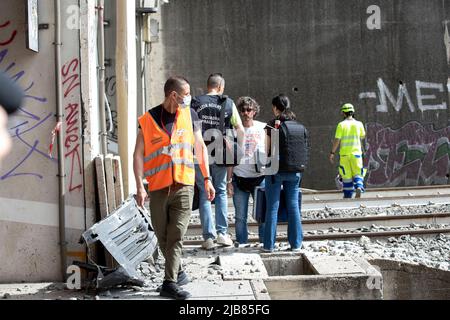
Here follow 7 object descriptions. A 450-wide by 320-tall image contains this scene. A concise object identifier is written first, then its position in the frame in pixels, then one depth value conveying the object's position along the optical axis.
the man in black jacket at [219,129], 9.02
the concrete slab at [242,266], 7.68
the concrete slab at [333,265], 7.69
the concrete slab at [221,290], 6.87
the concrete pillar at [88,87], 7.79
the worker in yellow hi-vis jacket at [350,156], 15.13
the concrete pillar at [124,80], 10.85
